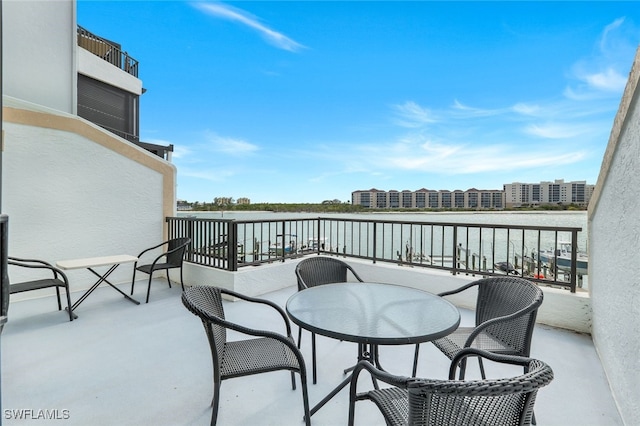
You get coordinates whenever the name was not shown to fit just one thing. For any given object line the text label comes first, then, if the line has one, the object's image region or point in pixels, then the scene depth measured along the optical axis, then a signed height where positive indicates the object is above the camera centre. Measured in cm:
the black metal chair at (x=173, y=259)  413 -77
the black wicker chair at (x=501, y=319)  183 -76
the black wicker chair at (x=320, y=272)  278 -62
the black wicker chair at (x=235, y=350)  159 -91
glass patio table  158 -67
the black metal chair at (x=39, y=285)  316 -87
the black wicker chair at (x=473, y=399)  93 -66
